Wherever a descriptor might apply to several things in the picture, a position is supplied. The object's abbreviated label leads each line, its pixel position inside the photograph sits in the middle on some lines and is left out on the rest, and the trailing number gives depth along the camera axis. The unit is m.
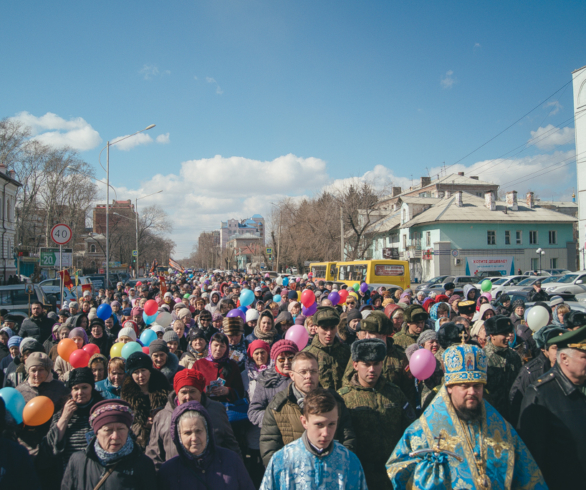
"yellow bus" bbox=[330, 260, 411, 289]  20.78
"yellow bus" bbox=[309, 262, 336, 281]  26.98
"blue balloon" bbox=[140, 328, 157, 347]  6.78
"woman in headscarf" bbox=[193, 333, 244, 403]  4.36
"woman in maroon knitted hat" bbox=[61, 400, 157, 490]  2.63
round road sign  10.26
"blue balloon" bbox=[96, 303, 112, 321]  8.77
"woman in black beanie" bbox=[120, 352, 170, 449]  3.73
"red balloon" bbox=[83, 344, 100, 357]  5.66
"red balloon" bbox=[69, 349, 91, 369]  5.24
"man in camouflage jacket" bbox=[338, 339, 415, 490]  3.08
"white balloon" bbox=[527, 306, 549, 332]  6.87
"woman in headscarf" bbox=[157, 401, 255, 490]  2.71
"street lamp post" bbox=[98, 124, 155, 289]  24.01
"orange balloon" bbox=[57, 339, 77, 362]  5.75
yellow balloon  5.77
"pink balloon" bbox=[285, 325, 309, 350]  5.47
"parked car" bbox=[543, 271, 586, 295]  19.19
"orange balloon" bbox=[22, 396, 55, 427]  3.50
